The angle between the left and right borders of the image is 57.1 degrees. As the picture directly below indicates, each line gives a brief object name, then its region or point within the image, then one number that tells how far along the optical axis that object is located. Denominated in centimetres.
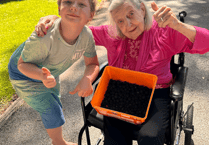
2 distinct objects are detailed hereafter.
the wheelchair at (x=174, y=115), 127
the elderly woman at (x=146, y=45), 128
